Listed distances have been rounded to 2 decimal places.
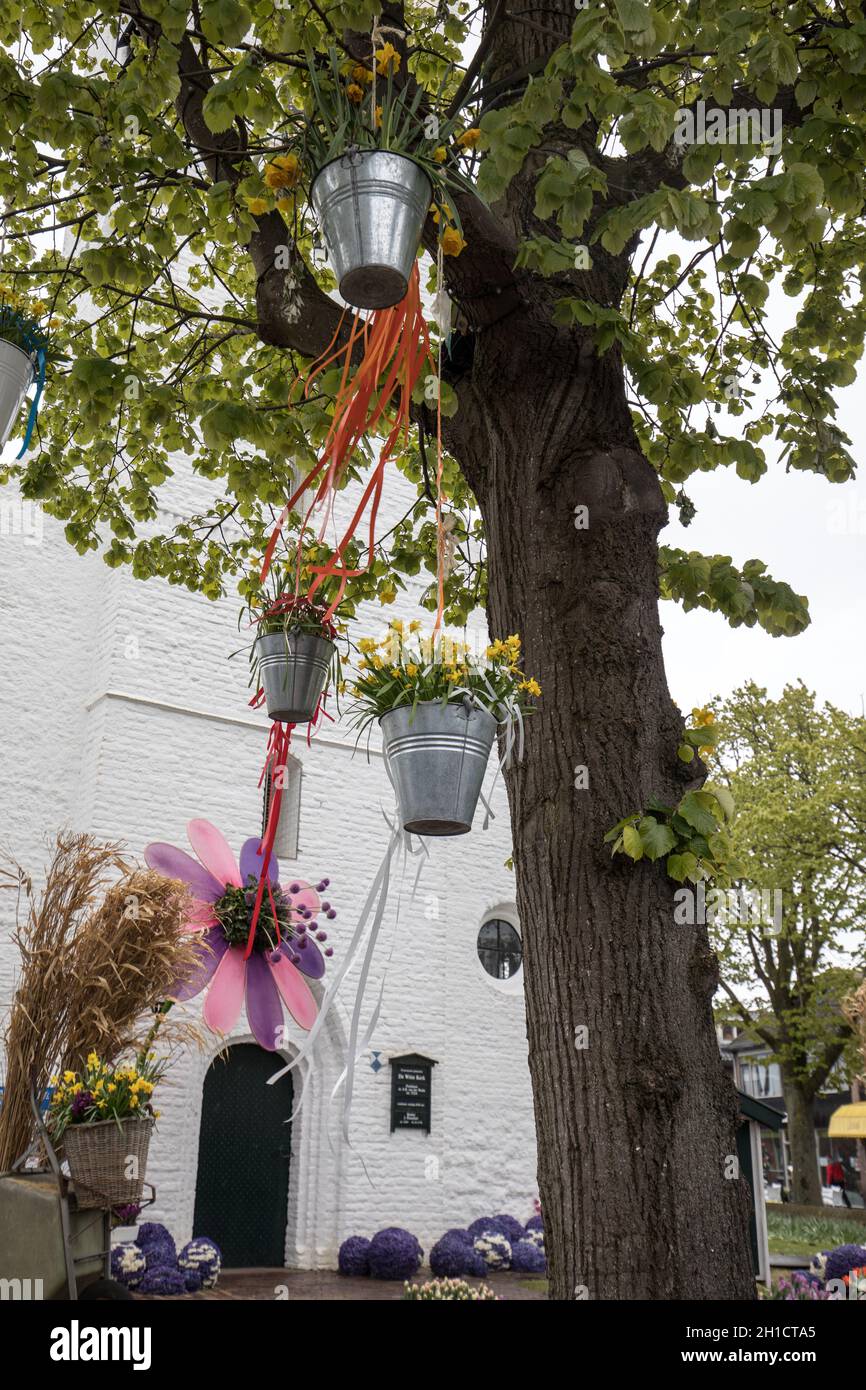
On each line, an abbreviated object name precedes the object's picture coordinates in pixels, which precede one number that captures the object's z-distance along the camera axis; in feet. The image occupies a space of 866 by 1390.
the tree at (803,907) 71.15
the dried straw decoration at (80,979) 17.52
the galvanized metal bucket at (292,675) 13.23
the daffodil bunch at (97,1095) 16.89
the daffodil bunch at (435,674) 10.23
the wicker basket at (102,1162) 16.46
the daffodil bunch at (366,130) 9.37
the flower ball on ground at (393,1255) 36.19
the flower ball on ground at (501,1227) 39.58
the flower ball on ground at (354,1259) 36.55
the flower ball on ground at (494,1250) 38.32
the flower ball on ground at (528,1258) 38.22
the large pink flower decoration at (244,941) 36.09
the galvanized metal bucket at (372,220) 8.92
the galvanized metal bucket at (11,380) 12.59
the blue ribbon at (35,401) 13.26
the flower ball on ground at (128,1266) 30.07
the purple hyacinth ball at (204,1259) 32.12
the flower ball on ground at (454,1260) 36.68
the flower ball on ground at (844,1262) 27.73
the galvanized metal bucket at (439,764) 9.93
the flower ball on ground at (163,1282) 30.17
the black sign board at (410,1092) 40.45
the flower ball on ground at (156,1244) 31.22
